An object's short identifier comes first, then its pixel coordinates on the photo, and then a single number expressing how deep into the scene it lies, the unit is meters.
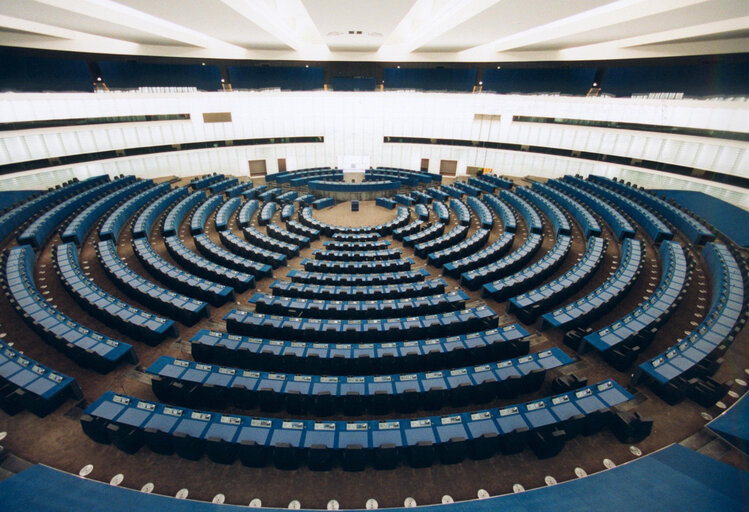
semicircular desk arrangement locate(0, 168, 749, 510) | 7.64
